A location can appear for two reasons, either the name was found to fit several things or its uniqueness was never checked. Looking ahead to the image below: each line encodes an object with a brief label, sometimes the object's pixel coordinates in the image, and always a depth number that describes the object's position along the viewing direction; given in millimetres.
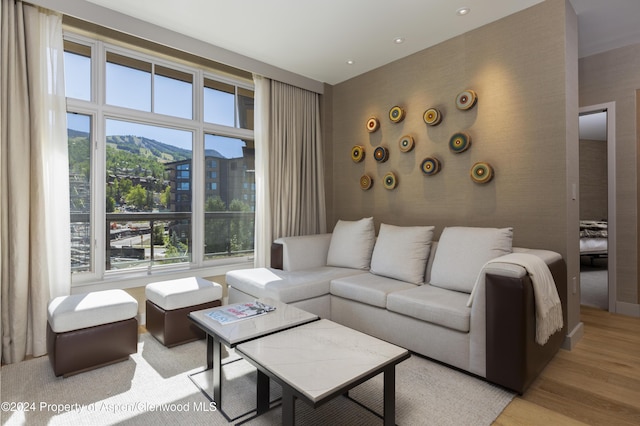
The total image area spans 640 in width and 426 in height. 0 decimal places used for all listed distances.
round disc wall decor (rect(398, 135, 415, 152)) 3590
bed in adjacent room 5516
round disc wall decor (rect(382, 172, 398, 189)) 3785
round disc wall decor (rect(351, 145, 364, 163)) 4130
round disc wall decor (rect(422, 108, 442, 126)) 3352
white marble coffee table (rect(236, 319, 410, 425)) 1351
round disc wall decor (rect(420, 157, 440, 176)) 3383
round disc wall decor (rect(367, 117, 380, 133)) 3960
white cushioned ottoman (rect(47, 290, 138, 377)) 2166
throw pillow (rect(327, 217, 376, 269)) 3502
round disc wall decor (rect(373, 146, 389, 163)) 3867
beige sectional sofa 1976
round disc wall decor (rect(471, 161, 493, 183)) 2994
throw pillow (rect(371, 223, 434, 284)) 2959
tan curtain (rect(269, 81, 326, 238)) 4043
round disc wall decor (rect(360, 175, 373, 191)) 4051
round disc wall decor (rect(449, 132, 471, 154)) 3137
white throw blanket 2006
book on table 2064
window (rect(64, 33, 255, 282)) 2977
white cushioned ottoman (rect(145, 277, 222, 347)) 2643
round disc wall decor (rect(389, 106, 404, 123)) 3691
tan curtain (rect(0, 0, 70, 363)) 2422
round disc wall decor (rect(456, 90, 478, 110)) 3088
